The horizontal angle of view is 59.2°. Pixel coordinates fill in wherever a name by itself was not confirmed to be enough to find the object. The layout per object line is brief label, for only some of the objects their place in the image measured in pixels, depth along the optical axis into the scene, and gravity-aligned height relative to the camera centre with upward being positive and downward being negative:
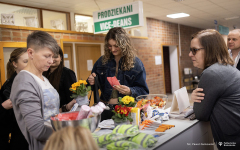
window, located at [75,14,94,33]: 5.82 +1.24
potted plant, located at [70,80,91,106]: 1.56 -0.19
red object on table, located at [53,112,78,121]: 1.24 -0.29
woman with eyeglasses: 1.51 -0.21
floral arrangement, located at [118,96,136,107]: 1.59 -0.27
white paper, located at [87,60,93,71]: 6.25 +0.08
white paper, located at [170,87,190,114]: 1.92 -0.36
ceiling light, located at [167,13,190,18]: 7.34 +1.70
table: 1.37 -0.54
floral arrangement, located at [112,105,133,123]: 1.52 -0.35
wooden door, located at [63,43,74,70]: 5.74 +0.36
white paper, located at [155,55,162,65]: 8.16 +0.16
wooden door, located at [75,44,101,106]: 6.02 +0.30
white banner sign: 3.89 +0.98
